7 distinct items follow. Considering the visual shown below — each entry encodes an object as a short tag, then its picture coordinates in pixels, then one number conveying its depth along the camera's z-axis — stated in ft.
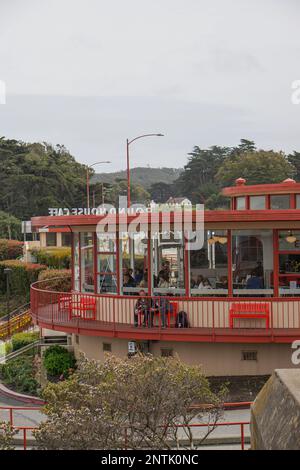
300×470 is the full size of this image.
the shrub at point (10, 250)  203.82
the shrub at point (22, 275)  152.04
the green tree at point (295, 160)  358.76
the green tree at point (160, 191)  490.90
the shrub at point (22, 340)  88.98
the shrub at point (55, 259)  158.71
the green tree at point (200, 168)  435.12
